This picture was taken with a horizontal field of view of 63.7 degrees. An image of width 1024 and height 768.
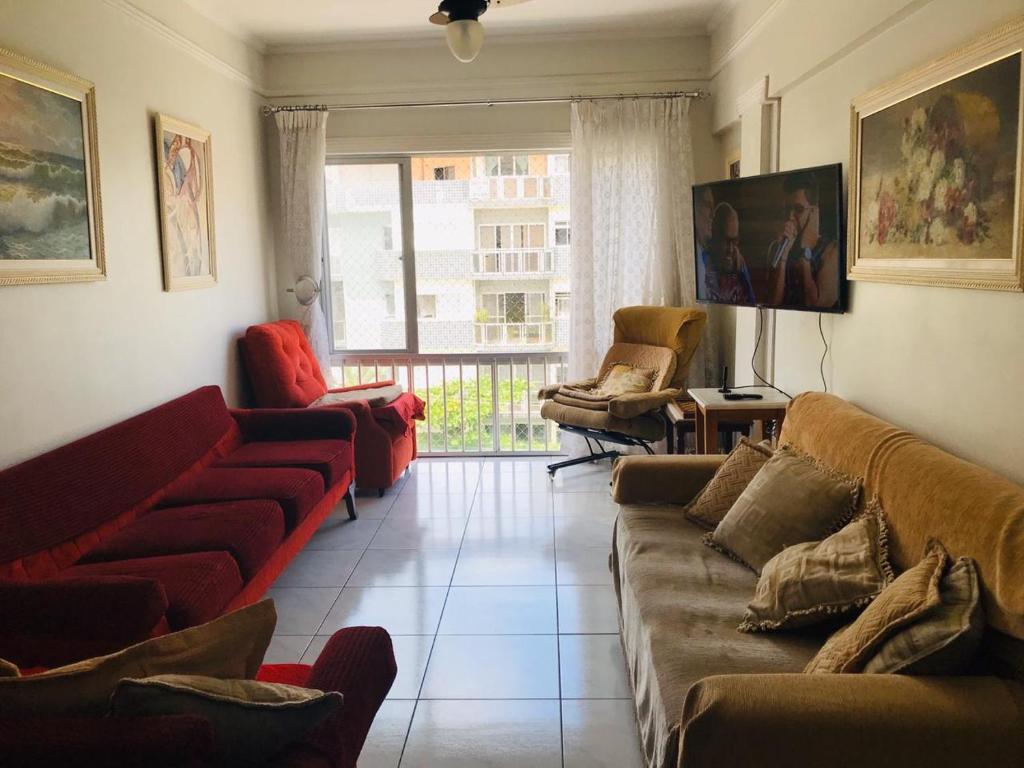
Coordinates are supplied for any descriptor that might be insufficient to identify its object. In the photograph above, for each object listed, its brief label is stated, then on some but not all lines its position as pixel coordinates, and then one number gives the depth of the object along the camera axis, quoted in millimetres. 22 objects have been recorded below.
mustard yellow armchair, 4715
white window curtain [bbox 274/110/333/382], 5402
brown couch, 1468
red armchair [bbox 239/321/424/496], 4797
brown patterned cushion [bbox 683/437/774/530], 2844
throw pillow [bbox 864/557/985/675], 1553
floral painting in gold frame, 2039
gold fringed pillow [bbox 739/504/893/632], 1978
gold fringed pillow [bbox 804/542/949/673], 1640
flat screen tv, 3176
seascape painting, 2879
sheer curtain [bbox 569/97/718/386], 5277
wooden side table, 3730
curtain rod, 5359
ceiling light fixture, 3080
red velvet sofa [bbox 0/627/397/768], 1087
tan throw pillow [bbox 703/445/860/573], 2342
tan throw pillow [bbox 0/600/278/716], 1241
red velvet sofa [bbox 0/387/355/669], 2154
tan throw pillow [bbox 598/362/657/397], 4930
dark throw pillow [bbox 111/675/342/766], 1224
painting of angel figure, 4016
